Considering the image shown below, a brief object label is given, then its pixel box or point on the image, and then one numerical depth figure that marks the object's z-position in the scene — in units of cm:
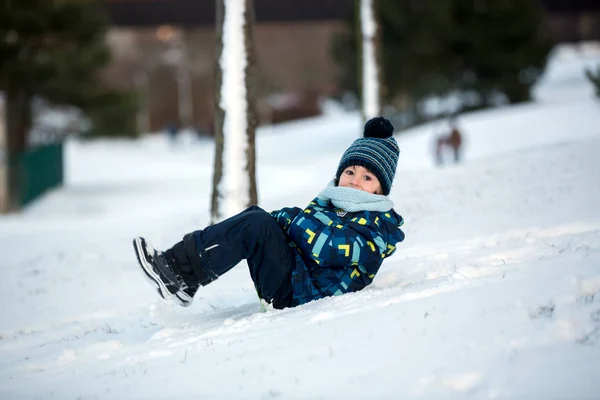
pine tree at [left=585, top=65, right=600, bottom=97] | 1795
